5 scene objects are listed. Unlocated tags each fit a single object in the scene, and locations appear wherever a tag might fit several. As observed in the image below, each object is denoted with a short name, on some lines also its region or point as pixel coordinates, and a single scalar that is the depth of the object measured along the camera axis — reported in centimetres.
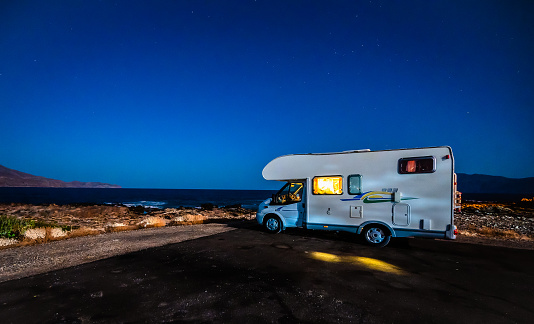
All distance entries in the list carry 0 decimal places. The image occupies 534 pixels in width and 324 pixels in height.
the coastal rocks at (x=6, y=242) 920
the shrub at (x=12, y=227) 1000
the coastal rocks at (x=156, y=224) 1431
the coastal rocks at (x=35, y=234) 1019
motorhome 797
